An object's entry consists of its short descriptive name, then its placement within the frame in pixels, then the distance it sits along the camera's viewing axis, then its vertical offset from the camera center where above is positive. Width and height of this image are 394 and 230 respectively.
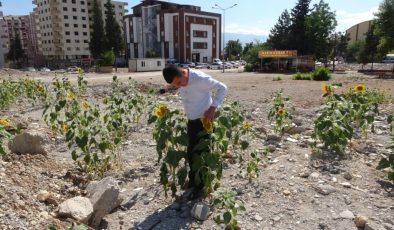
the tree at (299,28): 46.62 +3.25
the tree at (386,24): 29.55 +2.39
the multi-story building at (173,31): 63.69 +4.05
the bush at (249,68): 42.47 -1.90
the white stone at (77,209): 3.12 -1.42
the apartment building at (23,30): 90.06 +6.24
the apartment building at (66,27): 73.25 +5.43
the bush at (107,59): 41.44 -0.75
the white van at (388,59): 61.94 -1.26
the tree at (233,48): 90.41 +1.16
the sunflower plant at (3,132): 2.84 -0.64
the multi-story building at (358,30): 102.81 +6.67
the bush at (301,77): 25.42 -1.80
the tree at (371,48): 44.19 +0.51
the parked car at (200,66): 53.89 -2.11
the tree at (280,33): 48.91 +2.80
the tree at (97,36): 56.91 +2.73
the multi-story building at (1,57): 56.00 -0.73
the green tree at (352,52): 75.19 +0.04
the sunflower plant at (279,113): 5.81 -1.03
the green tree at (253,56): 42.90 -0.46
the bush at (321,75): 25.11 -1.64
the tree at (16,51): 70.06 +0.39
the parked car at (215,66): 52.41 -2.03
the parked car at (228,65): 56.16 -2.08
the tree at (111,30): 57.78 +3.81
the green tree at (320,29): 45.66 +3.08
